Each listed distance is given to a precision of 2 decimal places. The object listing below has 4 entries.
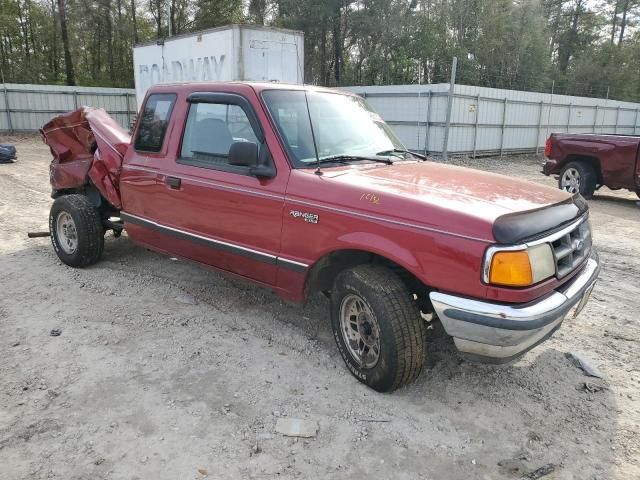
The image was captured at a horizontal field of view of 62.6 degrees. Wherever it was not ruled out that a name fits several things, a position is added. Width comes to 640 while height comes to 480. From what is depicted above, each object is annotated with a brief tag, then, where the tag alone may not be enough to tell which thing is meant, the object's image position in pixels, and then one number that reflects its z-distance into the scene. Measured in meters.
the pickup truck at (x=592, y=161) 9.53
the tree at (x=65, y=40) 33.34
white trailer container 10.91
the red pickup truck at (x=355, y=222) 2.81
